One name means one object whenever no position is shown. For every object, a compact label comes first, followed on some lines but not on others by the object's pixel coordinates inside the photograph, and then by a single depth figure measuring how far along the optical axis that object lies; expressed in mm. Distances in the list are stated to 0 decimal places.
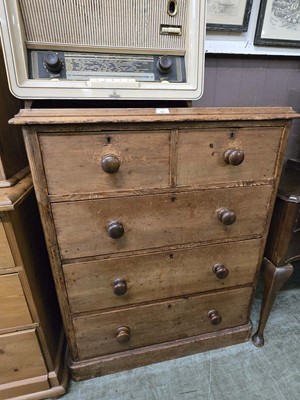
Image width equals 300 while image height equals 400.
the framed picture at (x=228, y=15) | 1056
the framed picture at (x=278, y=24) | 1102
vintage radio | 628
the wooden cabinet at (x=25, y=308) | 704
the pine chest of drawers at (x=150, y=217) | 660
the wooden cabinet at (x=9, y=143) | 718
